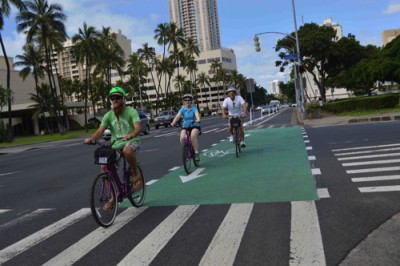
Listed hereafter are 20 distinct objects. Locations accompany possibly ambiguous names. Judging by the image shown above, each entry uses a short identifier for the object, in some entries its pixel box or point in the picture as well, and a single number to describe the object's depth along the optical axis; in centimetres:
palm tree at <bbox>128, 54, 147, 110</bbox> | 7738
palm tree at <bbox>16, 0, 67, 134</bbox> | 4431
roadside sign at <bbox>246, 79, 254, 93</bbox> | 3344
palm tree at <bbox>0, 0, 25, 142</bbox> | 3799
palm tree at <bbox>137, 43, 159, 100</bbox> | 7675
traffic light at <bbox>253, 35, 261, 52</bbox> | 3475
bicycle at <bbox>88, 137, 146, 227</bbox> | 550
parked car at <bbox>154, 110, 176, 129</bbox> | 4191
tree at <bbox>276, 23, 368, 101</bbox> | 4947
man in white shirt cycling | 1195
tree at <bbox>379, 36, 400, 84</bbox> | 3409
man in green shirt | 601
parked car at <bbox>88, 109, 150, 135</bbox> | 2975
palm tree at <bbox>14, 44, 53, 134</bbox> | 5666
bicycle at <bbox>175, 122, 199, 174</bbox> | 960
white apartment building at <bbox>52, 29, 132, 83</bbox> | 13881
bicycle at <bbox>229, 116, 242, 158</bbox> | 1181
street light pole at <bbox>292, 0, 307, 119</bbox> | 2886
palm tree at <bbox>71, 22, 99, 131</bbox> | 5247
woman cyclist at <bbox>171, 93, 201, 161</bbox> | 999
